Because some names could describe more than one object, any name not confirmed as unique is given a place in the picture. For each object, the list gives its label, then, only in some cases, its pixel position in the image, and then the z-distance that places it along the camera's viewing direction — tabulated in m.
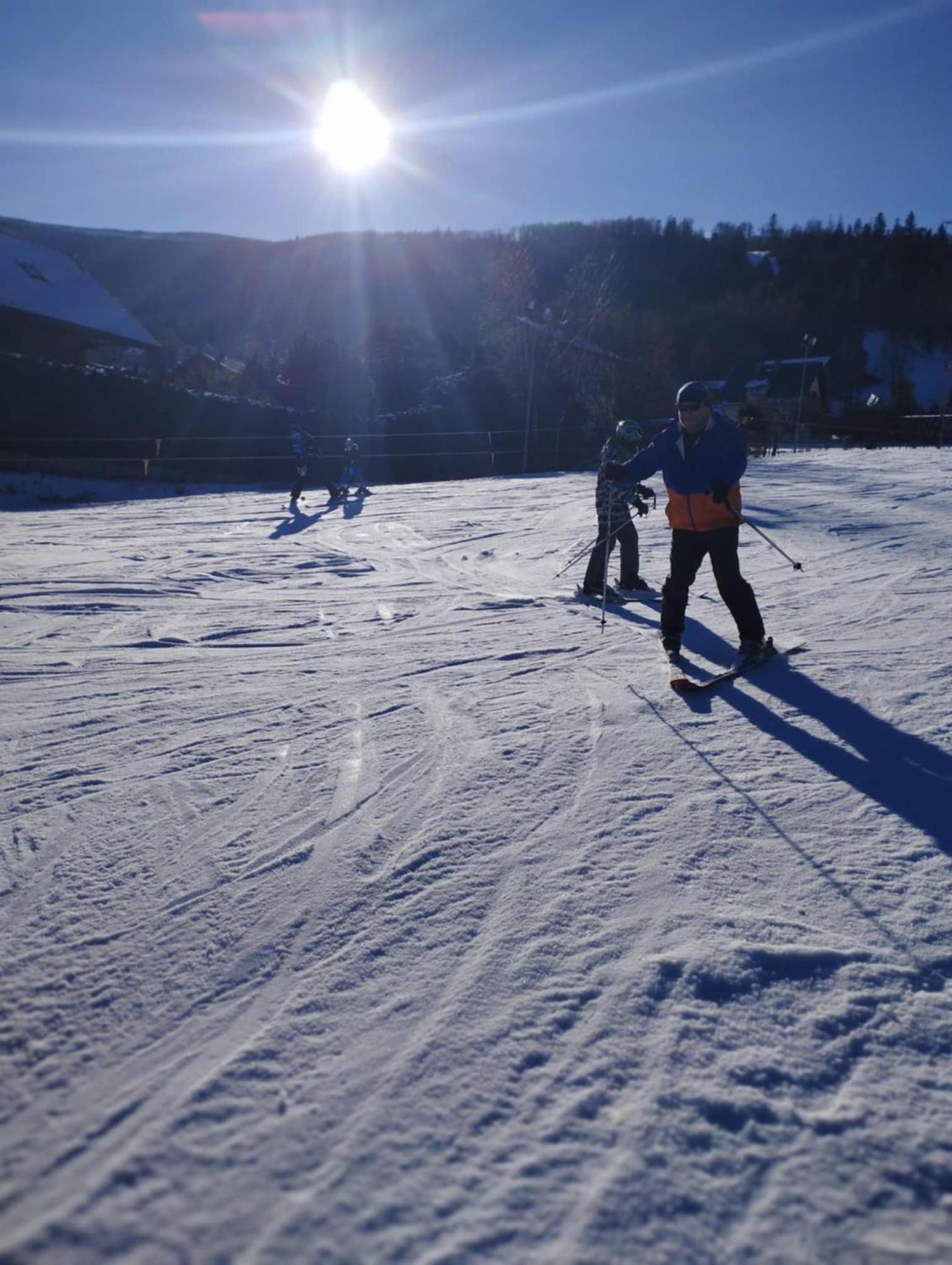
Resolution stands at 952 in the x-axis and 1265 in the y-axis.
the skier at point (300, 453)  16.56
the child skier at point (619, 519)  7.09
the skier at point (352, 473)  17.86
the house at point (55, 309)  28.95
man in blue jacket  4.77
